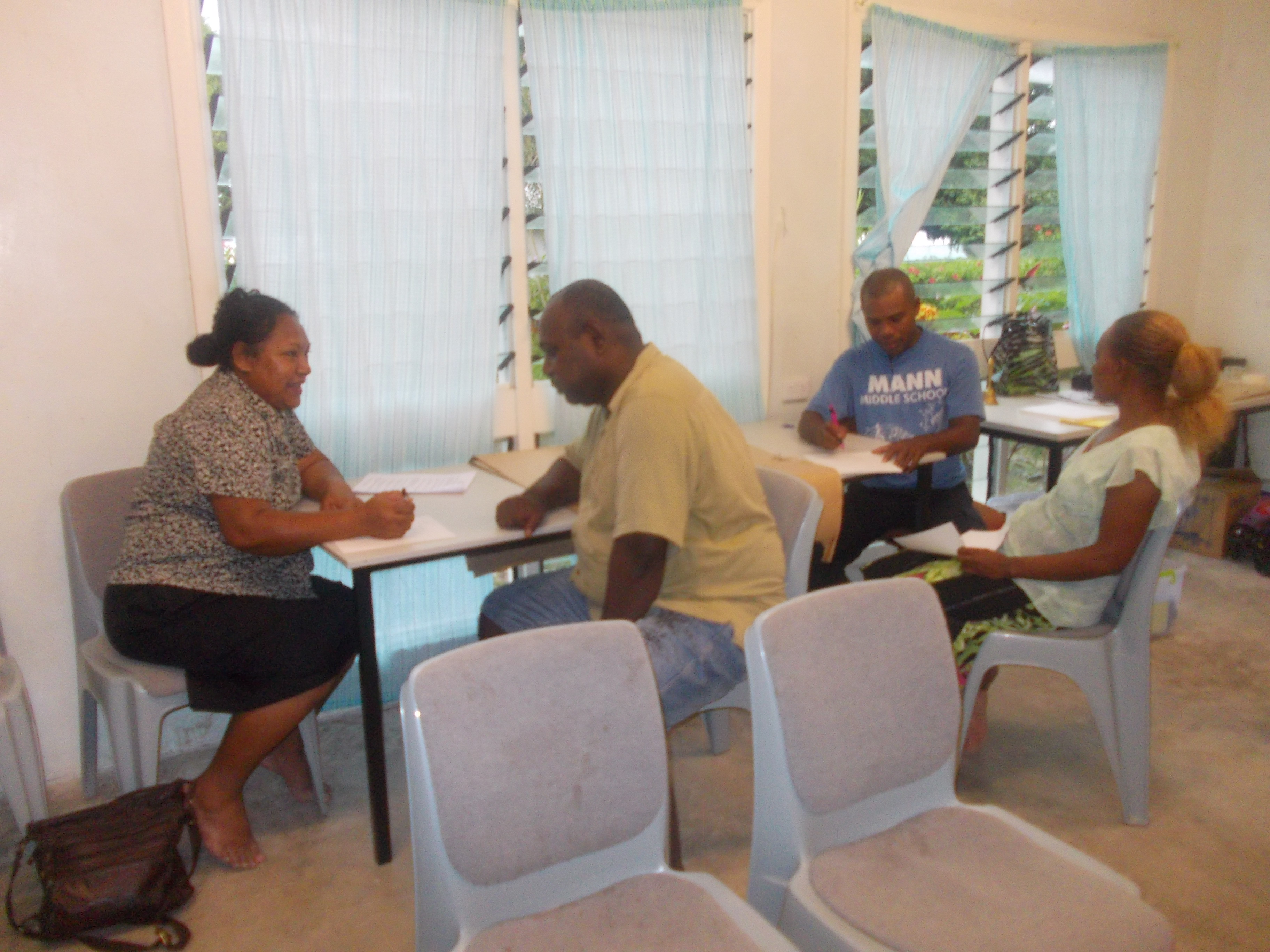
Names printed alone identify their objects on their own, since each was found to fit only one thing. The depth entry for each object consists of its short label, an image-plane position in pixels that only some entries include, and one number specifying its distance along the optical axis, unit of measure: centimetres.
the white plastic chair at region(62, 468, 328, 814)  214
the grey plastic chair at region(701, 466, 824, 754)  216
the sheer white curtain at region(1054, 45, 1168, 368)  416
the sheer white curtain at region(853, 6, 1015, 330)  358
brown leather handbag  190
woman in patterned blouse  209
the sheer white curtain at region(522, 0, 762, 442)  296
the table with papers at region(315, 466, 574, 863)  209
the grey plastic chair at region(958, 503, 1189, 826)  221
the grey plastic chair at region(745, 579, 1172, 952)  128
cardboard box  414
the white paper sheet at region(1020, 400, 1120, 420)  346
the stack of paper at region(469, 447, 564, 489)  269
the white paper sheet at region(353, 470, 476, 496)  261
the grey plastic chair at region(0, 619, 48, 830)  208
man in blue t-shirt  307
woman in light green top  203
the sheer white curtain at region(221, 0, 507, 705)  254
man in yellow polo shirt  181
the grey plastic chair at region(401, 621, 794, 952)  125
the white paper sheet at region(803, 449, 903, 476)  276
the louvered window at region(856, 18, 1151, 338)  400
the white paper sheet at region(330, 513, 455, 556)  210
